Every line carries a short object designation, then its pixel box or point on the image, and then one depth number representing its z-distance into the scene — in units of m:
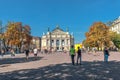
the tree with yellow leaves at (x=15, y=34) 27.08
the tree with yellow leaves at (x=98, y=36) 30.57
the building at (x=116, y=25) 40.36
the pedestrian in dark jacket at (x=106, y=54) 9.11
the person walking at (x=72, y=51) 7.73
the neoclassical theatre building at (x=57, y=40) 57.91
